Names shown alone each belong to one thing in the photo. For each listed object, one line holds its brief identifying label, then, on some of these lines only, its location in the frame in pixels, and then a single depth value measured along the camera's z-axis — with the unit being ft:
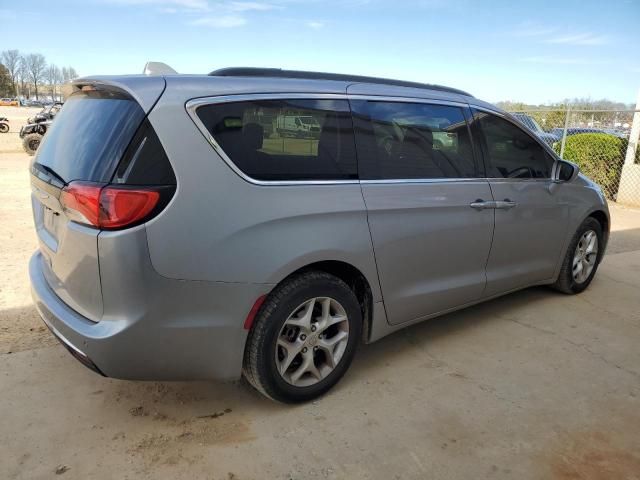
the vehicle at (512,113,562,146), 41.19
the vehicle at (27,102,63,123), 55.01
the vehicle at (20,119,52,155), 51.21
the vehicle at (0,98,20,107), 251.29
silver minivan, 7.40
